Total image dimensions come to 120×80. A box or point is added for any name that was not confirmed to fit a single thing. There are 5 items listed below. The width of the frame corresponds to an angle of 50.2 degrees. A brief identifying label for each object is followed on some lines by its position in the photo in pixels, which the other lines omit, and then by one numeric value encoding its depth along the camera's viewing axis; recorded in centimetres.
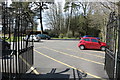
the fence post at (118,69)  287
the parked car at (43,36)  2025
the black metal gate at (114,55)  303
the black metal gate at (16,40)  300
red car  995
